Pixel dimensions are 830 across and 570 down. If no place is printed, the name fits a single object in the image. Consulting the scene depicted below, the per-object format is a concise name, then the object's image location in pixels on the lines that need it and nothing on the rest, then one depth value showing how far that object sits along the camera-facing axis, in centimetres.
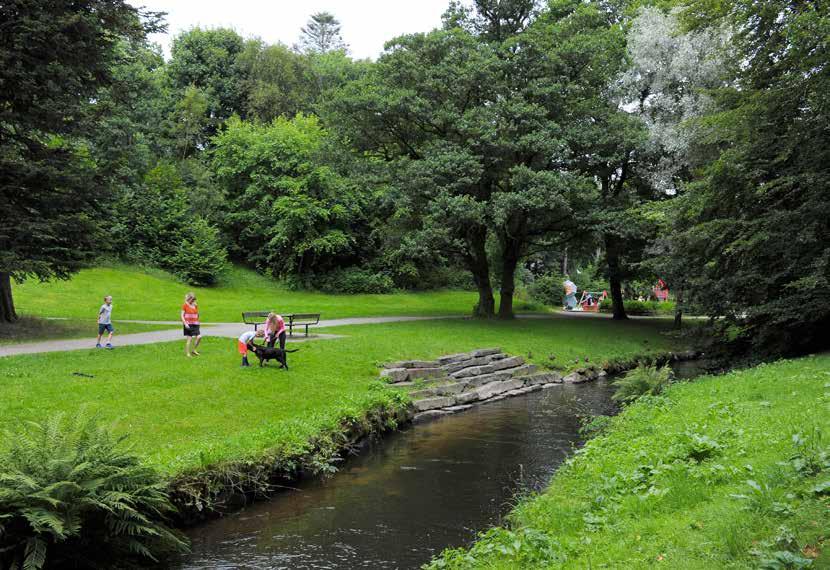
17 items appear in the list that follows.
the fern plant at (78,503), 671
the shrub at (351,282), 4812
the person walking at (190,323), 1681
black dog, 1568
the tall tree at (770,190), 1584
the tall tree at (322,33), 7875
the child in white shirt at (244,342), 1600
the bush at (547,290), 4866
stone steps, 1709
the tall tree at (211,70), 6003
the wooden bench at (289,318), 2047
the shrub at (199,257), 4284
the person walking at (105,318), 1756
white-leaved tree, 2711
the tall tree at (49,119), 1762
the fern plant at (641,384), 1616
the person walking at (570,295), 4628
